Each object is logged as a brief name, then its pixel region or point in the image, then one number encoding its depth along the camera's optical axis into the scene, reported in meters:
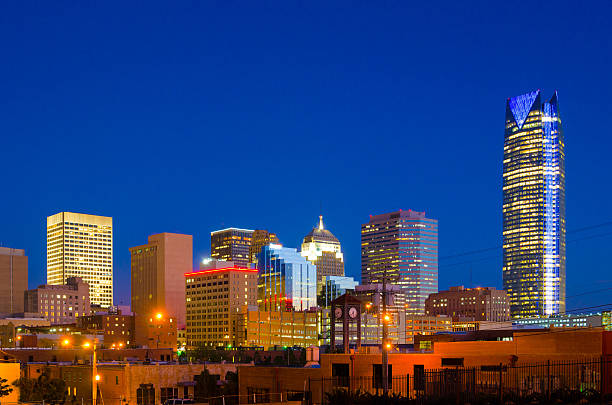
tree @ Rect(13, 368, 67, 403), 65.56
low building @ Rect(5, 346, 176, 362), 105.19
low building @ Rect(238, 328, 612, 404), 48.44
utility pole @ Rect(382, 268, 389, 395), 49.84
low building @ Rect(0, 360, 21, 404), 61.78
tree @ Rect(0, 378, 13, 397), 53.63
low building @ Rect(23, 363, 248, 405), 70.19
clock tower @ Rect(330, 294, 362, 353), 83.38
